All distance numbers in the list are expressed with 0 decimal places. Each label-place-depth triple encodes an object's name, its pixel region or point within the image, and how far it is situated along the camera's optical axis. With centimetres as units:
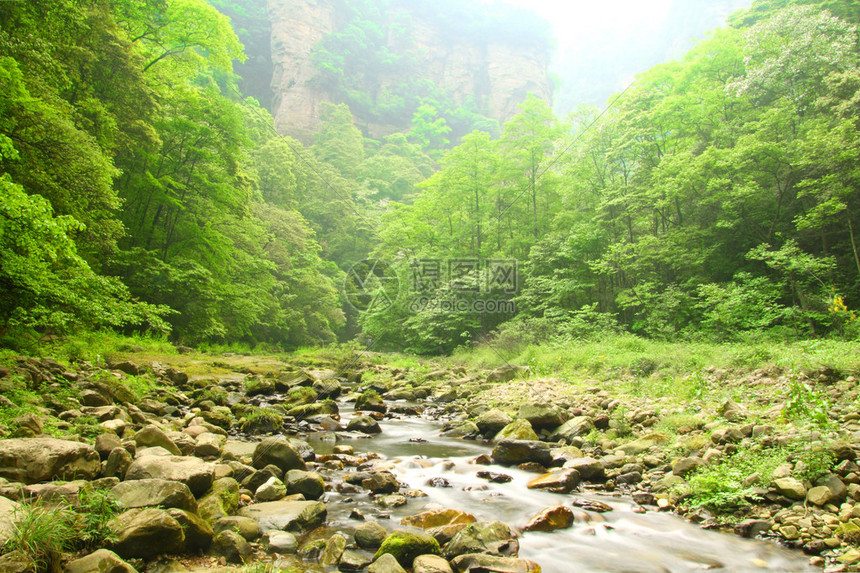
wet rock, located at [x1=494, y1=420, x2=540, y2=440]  757
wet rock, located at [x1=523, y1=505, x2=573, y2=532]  463
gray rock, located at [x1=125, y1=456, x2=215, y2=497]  400
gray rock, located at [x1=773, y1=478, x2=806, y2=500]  425
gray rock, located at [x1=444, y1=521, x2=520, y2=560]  385
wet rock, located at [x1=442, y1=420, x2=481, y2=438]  889
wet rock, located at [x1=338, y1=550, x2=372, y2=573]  367
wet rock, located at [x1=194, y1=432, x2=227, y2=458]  556
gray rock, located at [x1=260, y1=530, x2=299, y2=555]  379
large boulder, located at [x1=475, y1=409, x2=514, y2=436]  868
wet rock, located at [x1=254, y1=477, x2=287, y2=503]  475
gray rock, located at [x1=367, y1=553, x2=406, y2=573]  346
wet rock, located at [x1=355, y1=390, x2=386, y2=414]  1147
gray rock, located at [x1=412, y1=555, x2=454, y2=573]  350
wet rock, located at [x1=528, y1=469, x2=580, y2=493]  569
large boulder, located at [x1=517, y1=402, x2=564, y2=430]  813
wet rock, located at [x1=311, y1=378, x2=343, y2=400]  1243
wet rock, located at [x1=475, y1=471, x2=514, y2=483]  616
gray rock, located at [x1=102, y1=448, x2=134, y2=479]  407
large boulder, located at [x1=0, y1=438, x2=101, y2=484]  351
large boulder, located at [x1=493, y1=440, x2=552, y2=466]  670
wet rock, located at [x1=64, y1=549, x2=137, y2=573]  270
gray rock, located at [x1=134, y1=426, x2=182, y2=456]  498
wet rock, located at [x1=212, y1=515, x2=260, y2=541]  383
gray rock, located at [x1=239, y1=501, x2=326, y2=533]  420
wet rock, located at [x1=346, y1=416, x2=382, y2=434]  901
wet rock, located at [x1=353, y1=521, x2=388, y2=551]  409
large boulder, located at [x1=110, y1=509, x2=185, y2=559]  307
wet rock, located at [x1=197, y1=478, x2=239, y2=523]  400
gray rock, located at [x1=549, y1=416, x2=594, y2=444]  765
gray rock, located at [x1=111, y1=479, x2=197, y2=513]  350
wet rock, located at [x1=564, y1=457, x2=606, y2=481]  591
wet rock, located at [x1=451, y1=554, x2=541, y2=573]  354
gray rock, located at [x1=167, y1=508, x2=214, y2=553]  339
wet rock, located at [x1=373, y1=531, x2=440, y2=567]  370
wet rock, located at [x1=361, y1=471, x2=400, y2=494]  562
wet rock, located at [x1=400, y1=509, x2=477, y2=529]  457
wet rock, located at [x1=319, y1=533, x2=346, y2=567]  373
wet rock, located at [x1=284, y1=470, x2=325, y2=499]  509
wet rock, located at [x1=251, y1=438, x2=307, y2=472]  553
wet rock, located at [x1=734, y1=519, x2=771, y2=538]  417
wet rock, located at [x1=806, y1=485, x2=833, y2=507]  405
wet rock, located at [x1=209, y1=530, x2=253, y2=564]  348
